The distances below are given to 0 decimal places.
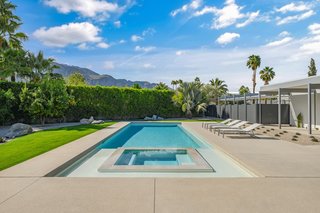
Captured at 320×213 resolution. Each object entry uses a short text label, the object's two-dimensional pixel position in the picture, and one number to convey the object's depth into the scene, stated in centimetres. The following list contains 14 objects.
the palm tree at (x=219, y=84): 3768
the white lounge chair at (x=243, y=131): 806
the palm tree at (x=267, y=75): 3033
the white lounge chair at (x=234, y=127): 888
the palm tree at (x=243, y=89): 4424
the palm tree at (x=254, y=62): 3031
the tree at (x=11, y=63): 1433
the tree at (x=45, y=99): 1215
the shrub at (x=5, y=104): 1165
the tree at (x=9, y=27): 1509
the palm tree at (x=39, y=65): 1944
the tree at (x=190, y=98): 1783
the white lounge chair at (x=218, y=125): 973
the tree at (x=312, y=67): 3453
